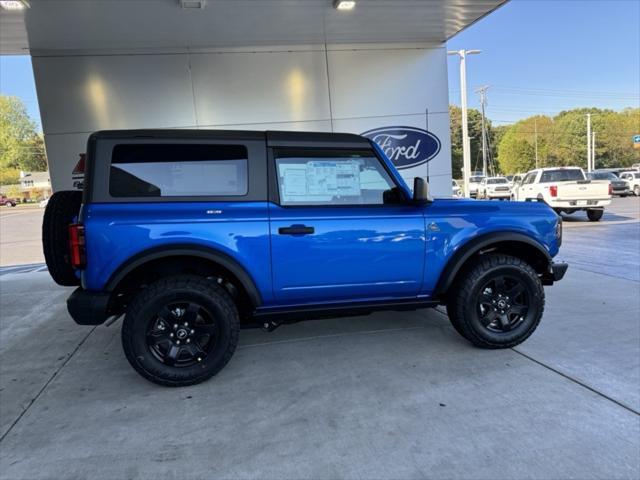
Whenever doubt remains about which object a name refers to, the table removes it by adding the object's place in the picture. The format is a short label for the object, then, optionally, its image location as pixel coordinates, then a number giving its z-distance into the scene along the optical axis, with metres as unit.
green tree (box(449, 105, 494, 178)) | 64.88
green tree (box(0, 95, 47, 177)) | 47.34
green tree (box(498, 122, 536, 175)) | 59.47
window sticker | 3.37
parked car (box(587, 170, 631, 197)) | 24.97
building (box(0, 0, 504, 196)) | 6.31
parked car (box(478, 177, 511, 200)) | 24.91
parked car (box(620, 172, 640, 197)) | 25.91
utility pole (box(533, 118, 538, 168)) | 60.73
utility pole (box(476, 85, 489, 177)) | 45.88
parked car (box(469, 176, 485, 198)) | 29.85
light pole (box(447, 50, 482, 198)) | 21.09
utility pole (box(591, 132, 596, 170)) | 54.49
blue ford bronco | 3.03
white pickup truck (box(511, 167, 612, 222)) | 13.13
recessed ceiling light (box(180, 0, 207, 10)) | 5.55
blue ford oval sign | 7.97
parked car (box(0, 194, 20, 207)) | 50.26
